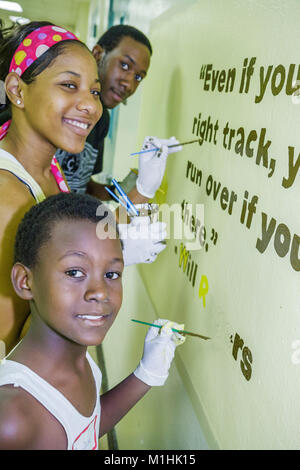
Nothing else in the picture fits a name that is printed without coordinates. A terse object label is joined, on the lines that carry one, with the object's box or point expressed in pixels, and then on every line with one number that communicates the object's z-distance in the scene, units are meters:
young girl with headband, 0.88
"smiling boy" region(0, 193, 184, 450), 0.71
